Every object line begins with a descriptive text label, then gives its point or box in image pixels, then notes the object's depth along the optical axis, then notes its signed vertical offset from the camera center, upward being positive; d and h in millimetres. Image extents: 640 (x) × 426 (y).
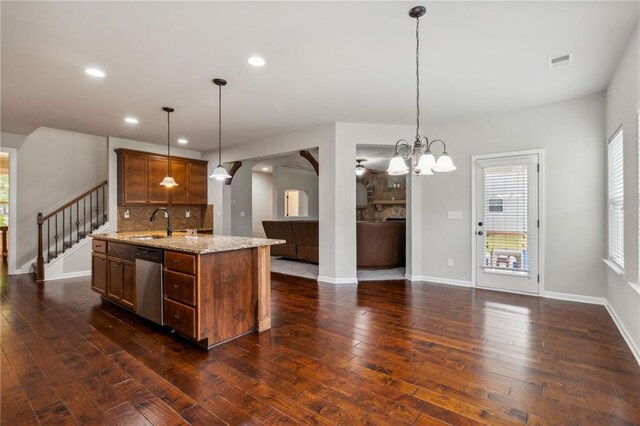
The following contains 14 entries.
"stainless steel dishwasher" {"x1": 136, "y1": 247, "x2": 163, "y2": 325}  3031 -729
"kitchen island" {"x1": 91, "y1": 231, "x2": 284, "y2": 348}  2654 -691
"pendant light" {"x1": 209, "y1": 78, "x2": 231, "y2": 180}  3521 +1470
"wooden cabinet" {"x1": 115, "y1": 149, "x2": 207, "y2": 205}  6148 +686
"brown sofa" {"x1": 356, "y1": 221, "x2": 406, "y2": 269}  6168 -656
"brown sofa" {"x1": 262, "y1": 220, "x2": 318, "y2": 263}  6930 -620
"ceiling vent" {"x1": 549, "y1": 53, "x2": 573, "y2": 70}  3002 +1477
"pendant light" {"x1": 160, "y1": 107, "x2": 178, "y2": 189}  4489 +499
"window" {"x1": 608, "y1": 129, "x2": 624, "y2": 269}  3246 +131
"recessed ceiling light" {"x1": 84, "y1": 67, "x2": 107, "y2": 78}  3227 +1475
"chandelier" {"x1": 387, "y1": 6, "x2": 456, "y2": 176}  2465 +392
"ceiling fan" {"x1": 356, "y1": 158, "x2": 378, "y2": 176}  7973 +1326
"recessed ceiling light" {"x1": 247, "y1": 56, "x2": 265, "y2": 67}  3012 +1480
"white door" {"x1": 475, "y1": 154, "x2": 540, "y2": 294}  4391 -183
